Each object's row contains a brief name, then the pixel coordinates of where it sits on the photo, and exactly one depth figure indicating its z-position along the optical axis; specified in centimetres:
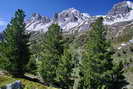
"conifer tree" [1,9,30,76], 2256
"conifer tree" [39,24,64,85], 2303
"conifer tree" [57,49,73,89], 2175
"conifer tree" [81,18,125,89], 2080
